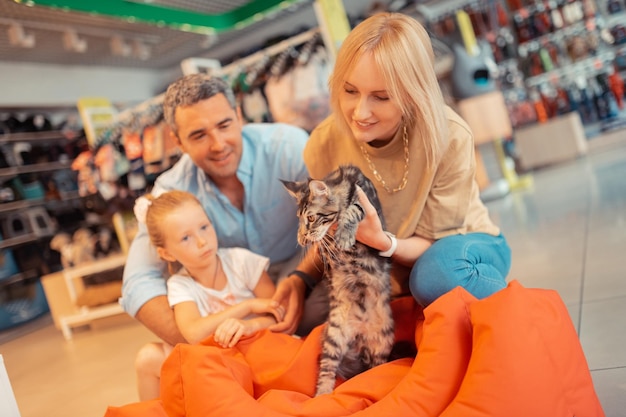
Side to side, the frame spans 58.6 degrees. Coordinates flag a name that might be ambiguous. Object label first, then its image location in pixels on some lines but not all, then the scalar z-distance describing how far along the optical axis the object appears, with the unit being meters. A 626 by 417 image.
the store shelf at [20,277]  7.14
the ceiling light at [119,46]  7.97
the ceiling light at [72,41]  7.34
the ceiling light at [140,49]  8.54
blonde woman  1.58
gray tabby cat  1.59
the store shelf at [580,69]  7.14
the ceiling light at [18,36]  6.70
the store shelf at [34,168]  7.58
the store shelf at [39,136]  7.65
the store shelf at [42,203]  7.47
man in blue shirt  2.06
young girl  1.84
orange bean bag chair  1.23
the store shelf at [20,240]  7.38
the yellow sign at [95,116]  5.45
